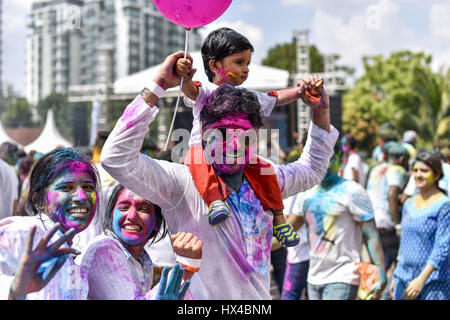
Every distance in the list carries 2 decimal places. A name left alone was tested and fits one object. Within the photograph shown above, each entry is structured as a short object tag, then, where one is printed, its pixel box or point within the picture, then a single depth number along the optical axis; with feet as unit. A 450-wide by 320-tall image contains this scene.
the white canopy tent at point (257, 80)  35.35
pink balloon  7.59
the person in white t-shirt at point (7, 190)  15.23
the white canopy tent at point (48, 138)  41.50
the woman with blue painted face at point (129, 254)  6.45
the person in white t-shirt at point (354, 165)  25.87
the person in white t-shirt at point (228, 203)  6.94
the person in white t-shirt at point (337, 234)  14.08
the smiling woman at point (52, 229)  5.58
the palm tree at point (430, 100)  91.26
